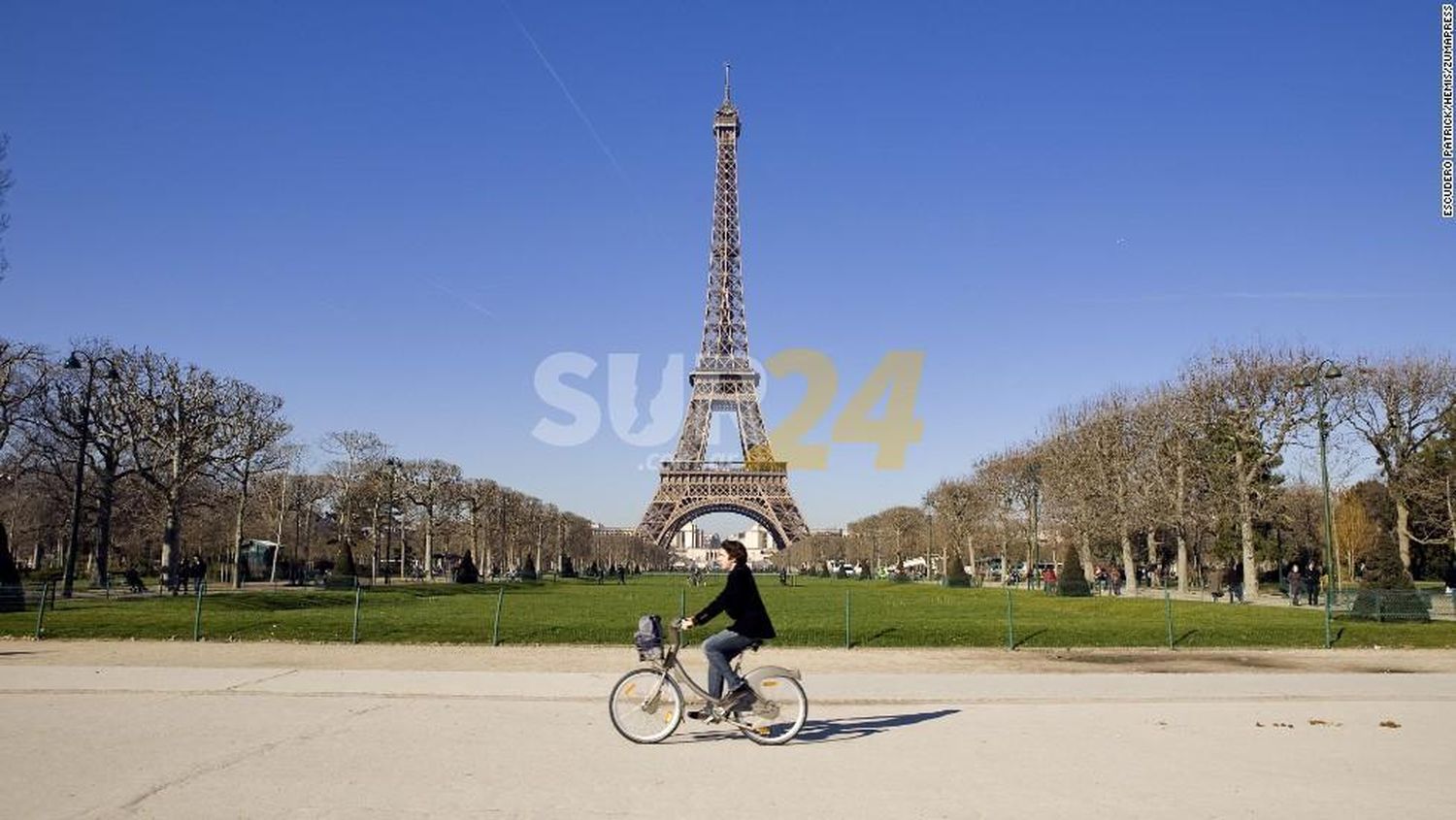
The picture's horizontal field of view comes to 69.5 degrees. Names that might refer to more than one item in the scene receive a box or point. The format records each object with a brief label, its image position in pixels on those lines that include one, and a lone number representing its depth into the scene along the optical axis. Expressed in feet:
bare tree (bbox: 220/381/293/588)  168.66
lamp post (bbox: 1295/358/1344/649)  115.24
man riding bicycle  34.47
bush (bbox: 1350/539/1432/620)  91.25
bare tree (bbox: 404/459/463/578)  232.73
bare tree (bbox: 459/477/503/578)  248.73
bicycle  34.55
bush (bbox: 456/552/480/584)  210.38
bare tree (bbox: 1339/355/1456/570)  166.20
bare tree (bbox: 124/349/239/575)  145.48
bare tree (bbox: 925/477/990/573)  252.62
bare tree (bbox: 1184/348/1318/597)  143.23
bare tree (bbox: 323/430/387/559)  229.25
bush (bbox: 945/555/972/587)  213.25
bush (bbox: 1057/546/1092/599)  162.14
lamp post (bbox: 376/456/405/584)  209.97
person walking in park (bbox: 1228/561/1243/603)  142.81
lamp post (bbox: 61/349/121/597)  100.96
